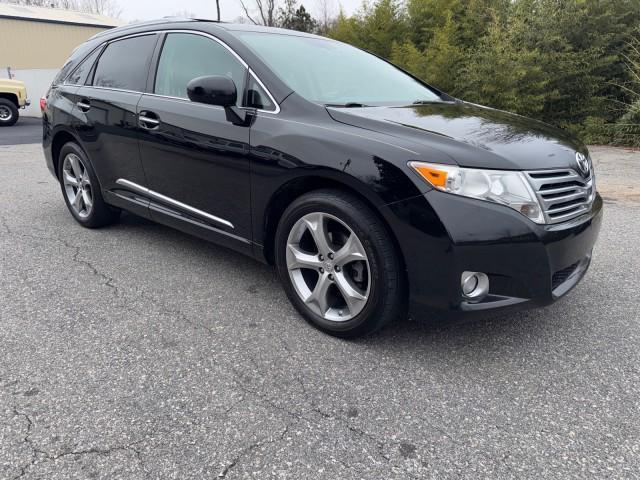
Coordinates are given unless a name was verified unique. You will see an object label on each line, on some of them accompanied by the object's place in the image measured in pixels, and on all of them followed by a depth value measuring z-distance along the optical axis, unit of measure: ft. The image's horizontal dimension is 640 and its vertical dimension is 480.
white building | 77.36
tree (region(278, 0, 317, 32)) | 91.84
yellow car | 50.55
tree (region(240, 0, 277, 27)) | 126.00
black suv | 6.84
